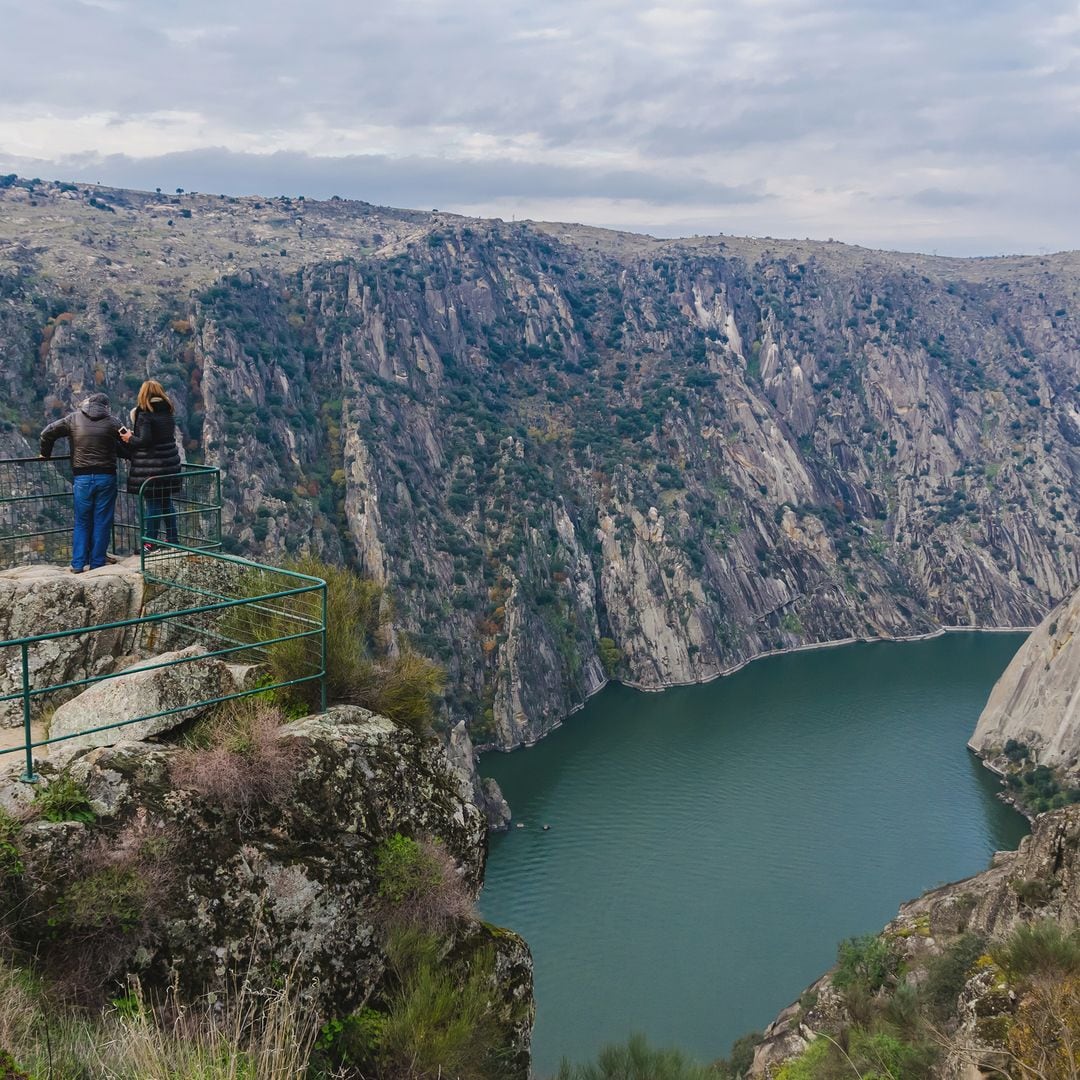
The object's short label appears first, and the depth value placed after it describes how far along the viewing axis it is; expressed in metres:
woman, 9.77
